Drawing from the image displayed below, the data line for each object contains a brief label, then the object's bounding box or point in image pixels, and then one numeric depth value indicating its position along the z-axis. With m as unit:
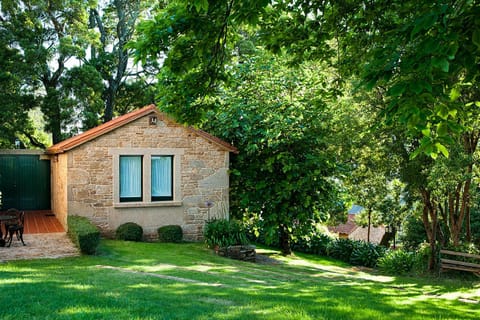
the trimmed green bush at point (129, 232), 13.64
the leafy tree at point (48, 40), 21.97
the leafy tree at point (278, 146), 14.66
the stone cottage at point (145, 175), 13.48
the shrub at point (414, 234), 24.44
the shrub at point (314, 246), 19.56
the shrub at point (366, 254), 18.50
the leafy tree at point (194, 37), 6.03
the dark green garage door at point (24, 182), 20.45
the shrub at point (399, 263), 15.71
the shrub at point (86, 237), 10.62
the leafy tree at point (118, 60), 27.78
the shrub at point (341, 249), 19.45
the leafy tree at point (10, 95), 20.53
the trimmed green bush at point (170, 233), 14.20
